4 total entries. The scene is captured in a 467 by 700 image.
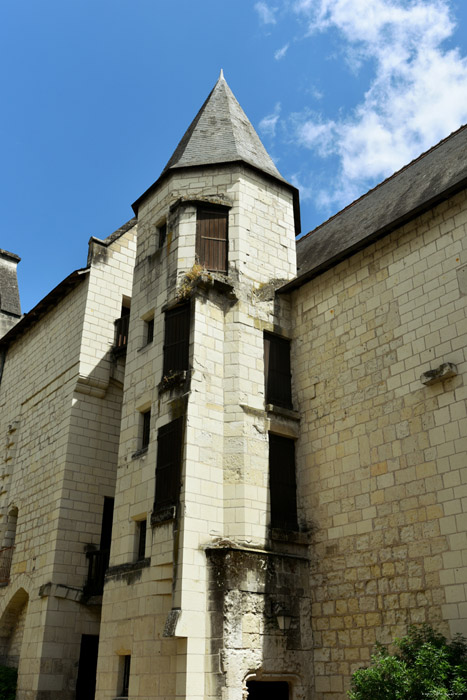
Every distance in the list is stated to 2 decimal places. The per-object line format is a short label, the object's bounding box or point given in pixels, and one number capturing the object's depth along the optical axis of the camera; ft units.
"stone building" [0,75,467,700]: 29.91
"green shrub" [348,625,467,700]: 24.12
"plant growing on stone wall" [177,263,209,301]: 37.86
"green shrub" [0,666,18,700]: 42.75
